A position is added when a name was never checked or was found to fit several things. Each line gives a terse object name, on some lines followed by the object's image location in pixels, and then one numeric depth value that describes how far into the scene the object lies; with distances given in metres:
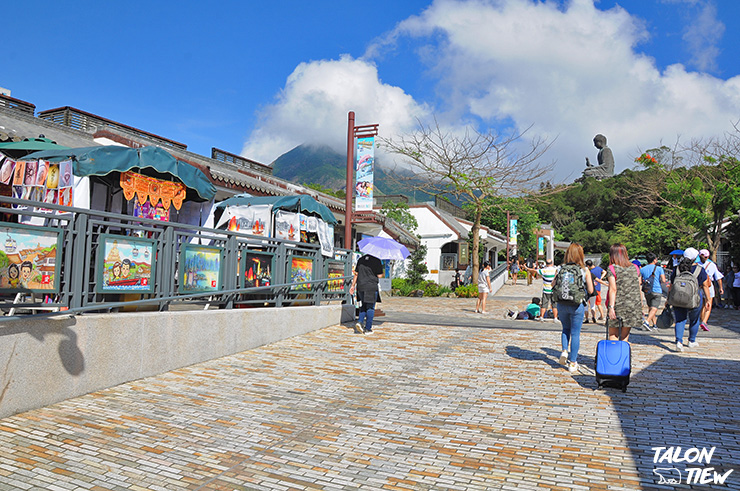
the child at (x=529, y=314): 14.03
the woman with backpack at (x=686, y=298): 8.29
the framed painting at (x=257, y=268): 8.76
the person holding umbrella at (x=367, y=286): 10.05
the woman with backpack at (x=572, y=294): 6.87
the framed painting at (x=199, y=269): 7.38
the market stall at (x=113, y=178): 7.79
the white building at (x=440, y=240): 31.61
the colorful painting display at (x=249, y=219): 10.98
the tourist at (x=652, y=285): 11.32
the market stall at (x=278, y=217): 10.95
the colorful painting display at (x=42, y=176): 7.84
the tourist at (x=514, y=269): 32.12
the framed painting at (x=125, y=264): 6.09
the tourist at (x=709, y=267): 9.72
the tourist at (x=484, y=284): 15.04
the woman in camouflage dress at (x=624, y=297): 6.90
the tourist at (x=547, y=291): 13.52
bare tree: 22.97
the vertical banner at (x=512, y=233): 41.34
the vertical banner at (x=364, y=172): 14.04
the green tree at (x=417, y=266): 27.19
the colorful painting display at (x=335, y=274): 11.44
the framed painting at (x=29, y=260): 5.10
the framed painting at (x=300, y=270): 10.04
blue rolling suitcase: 5.91
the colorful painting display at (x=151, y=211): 8.41
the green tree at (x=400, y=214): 29.72
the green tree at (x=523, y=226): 48.69
